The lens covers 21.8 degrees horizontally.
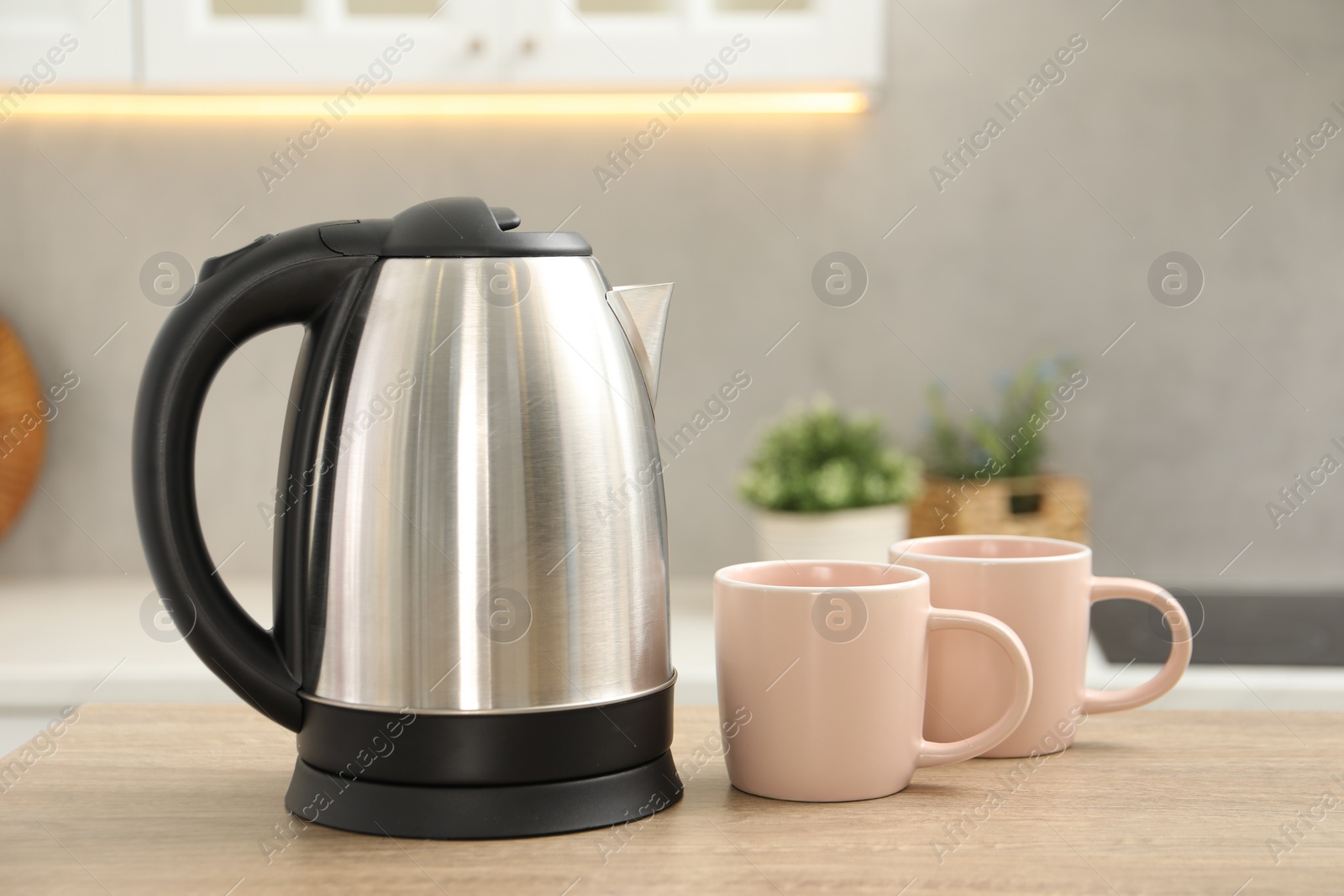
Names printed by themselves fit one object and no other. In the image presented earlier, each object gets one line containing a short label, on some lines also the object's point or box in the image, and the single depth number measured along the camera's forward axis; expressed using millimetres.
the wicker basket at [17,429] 2559
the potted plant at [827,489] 2222
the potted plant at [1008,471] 2354
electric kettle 1304
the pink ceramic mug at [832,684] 1330
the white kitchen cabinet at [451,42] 2148
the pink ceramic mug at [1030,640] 1386
